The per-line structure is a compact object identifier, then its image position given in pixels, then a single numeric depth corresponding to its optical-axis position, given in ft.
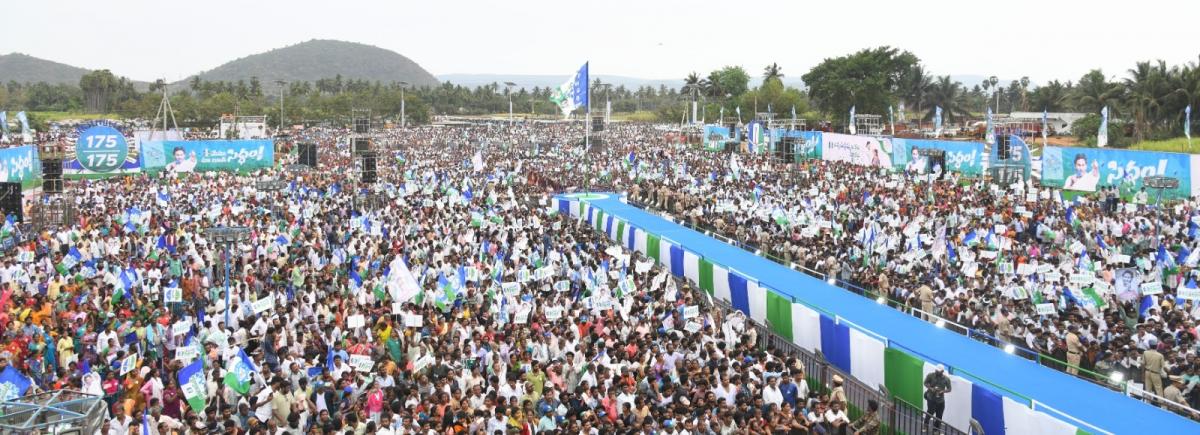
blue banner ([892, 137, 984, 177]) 126.11
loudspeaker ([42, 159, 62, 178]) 94.02
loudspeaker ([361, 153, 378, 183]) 108.27
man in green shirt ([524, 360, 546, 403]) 38.50
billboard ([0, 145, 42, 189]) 98.17
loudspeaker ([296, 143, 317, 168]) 119.03
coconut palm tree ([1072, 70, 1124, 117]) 177.58
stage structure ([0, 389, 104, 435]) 24.45
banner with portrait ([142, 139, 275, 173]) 134.41
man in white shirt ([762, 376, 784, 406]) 37.68
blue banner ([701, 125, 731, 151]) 202.18
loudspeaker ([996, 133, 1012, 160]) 108.06
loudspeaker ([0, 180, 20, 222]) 88.67
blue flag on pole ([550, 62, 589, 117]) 117.25
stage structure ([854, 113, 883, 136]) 204.97
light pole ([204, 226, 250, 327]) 49.62
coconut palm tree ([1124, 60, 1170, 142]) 162.30
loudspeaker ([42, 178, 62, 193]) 93.25
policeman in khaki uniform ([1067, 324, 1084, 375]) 44.01
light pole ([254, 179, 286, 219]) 79.32
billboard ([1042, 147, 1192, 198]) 96.43
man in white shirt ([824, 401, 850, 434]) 35.09
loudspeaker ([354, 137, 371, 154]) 108.46
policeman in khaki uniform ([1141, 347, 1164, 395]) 40.45
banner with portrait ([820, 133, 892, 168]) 139.74
